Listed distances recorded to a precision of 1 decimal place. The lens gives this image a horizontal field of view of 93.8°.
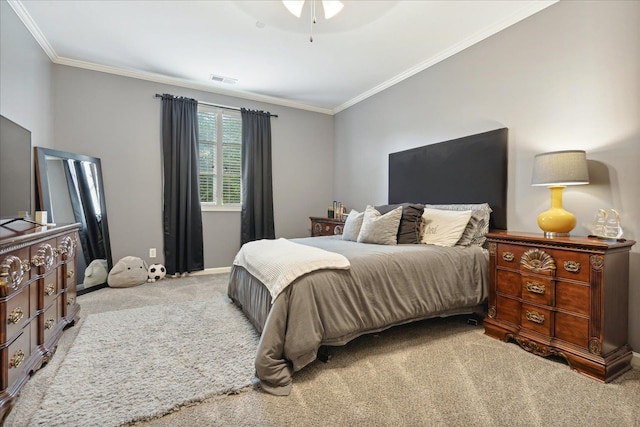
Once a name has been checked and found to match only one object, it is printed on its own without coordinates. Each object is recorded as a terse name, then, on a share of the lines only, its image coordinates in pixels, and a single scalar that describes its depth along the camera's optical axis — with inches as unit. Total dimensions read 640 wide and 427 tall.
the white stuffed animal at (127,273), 138.3
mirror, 117.5
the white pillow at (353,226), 119.1
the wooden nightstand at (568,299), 67.9
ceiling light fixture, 80.1
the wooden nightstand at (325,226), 158.0
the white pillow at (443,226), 102.1
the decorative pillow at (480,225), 103.6
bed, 66.6
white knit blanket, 70.1
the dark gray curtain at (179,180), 156.3
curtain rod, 166.2
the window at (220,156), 169.6
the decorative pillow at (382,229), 106.0
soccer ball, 149.6
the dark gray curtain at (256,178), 176.1
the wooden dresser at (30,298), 54.8
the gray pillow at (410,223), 107.6
